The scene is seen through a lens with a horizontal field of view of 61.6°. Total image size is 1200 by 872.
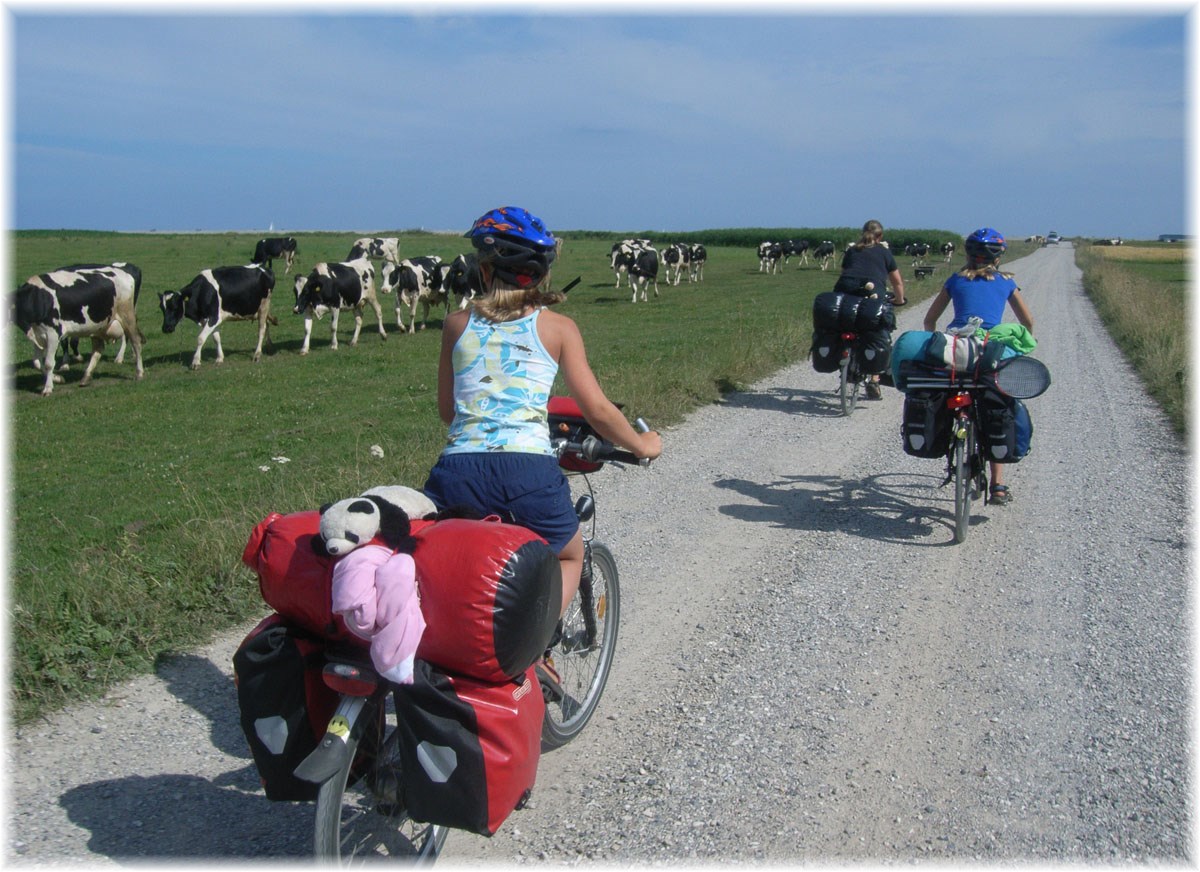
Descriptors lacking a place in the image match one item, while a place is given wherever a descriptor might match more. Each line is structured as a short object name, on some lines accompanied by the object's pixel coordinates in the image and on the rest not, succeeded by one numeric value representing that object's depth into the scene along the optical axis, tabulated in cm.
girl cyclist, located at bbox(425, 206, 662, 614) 305
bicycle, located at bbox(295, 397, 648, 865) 258
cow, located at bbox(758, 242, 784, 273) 4775
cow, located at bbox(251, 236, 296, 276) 4078
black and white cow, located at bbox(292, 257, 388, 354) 2059
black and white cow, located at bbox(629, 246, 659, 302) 3147
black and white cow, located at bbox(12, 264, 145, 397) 1614
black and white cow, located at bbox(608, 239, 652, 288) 3266
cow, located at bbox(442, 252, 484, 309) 2512
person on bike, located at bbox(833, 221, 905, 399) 1123
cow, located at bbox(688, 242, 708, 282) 4141
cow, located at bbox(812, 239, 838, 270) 5247
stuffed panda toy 252
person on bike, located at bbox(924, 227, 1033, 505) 712
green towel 662
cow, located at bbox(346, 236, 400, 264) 3212
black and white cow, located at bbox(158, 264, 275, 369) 1878
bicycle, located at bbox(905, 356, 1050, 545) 640
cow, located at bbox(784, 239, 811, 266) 5374
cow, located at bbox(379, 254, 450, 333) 2381
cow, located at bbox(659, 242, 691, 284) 3794
